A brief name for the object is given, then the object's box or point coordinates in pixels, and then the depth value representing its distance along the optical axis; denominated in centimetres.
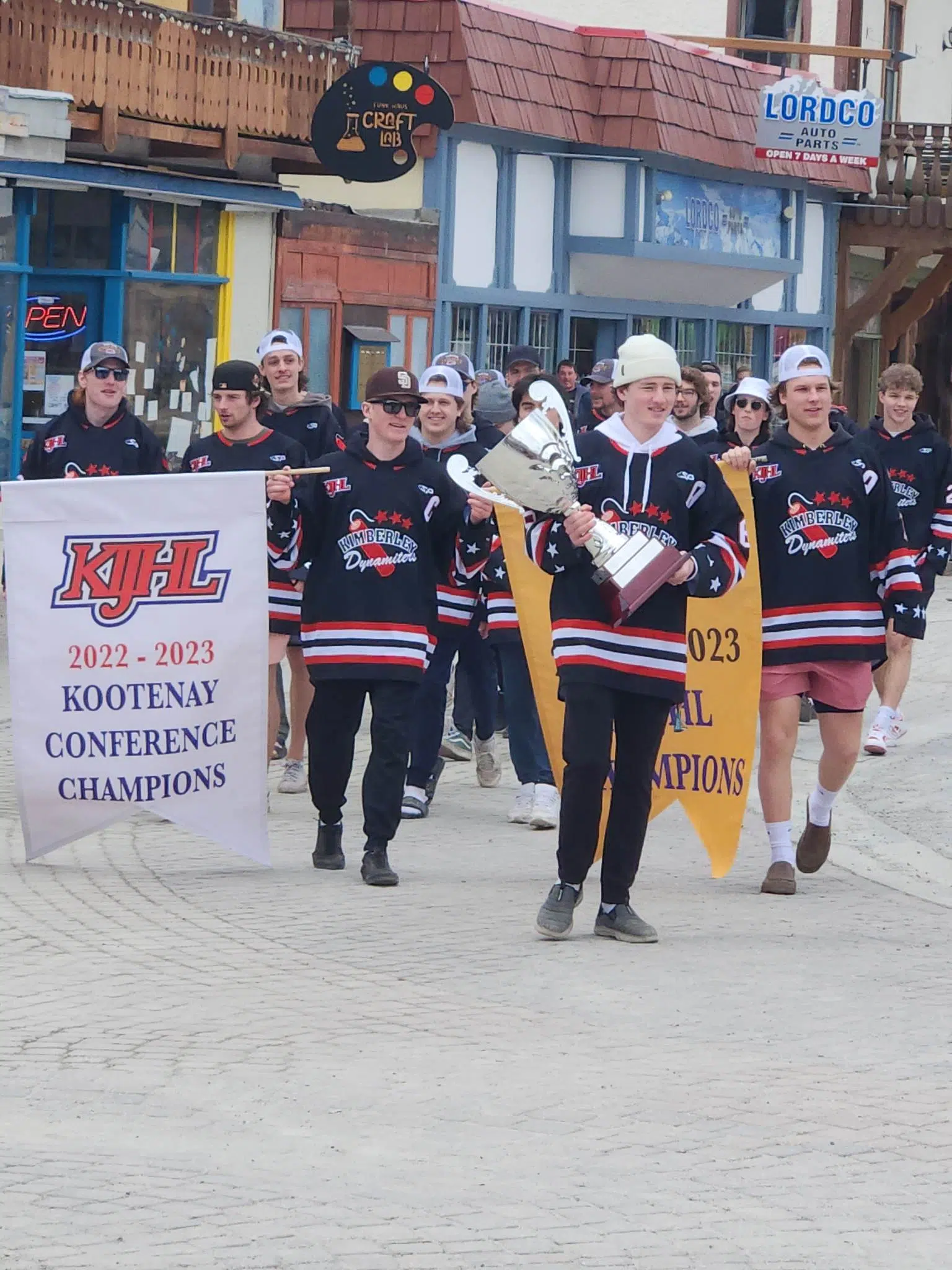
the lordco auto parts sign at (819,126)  2816
